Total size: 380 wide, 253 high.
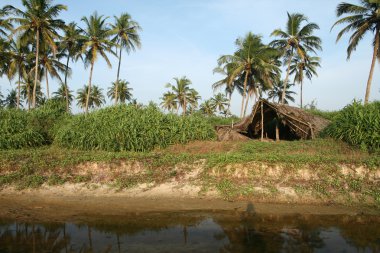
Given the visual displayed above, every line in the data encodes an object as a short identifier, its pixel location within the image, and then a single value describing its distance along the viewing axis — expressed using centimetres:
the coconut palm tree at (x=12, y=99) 4884
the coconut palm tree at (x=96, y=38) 2638
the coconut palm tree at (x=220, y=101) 5328
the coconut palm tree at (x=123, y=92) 4703
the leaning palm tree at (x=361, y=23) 2077
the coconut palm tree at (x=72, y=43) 2789
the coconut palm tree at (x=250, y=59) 2550
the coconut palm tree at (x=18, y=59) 2752
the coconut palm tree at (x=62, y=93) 4508
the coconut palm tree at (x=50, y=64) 2969
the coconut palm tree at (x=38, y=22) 2289
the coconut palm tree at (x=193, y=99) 4267
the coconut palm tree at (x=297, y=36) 2600
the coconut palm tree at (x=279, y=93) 3988
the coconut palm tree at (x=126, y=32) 2942
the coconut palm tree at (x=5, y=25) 2396
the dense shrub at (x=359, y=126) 1190
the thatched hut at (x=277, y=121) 1681
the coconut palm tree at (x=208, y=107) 5438
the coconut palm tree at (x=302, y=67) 3456
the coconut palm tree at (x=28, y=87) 3206
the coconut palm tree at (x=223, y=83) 2664
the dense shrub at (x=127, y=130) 1347
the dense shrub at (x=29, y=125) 1410
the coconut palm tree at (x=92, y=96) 4953
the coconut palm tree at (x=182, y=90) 4044
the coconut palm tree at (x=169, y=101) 4188
